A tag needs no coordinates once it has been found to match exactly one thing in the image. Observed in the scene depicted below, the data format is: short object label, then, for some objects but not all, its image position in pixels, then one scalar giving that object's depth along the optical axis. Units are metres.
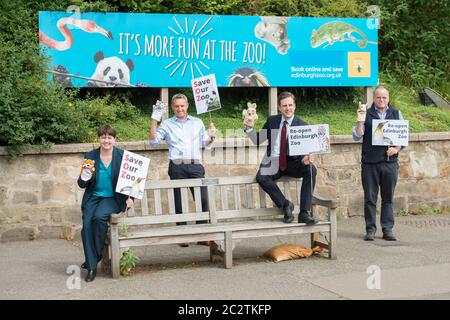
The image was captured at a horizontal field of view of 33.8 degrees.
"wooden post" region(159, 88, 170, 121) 10.82
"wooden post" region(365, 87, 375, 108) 12.17
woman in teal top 7.49
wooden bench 7.52
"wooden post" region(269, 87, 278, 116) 11.48
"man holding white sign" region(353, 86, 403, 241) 9.39
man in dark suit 8.30
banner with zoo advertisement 10.39
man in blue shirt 8.91
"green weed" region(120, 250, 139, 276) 7.50
